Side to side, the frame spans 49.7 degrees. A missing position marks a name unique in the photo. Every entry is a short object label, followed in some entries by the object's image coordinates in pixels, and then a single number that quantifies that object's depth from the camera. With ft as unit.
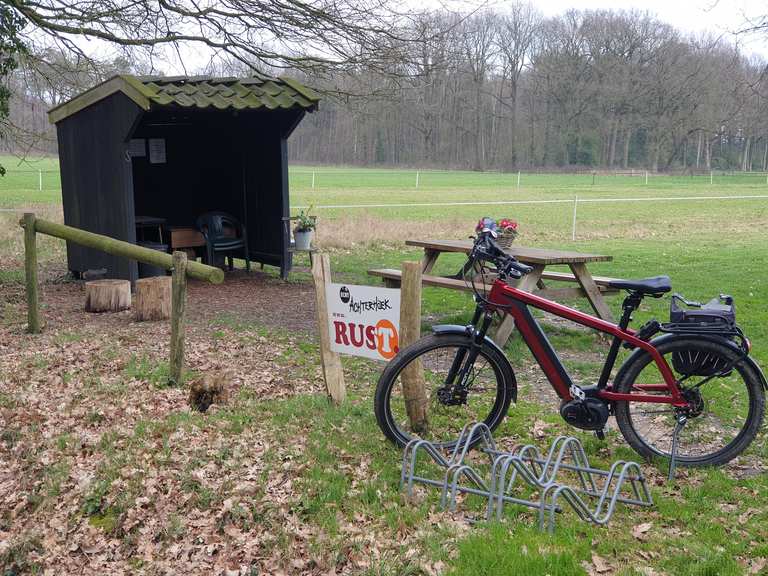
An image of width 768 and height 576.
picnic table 24.48
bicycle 14.97
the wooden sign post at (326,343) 17.93
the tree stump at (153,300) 28.91
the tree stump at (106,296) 30.58
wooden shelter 34.14
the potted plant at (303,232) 39.17
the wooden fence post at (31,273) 27.17
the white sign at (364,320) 16.53
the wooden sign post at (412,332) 16.30
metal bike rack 13.10
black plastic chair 40.29
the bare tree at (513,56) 252.62
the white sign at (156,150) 42.39
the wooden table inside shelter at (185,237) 40.60
